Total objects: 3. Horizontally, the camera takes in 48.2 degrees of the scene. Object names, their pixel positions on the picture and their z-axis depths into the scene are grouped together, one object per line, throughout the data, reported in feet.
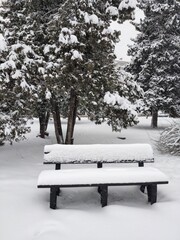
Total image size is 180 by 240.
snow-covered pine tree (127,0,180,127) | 37.21
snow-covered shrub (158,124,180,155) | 19.34
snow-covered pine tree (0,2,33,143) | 16.52
